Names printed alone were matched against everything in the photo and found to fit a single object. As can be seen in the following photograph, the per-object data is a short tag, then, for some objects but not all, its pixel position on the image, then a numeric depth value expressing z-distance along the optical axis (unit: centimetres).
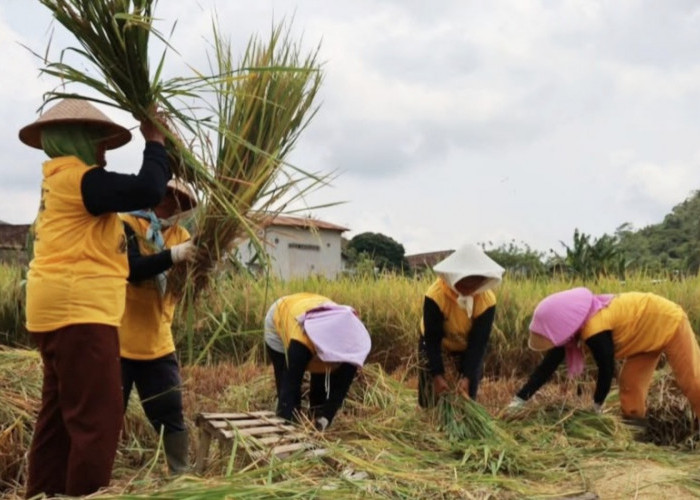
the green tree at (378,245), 2712
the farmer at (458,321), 366
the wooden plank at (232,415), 287
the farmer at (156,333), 275
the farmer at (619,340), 402
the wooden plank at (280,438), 260
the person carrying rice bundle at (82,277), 214
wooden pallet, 250
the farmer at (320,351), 321
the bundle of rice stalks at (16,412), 301
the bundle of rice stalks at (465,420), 352
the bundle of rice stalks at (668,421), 432
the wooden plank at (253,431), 262
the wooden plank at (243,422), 275
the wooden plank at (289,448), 245
